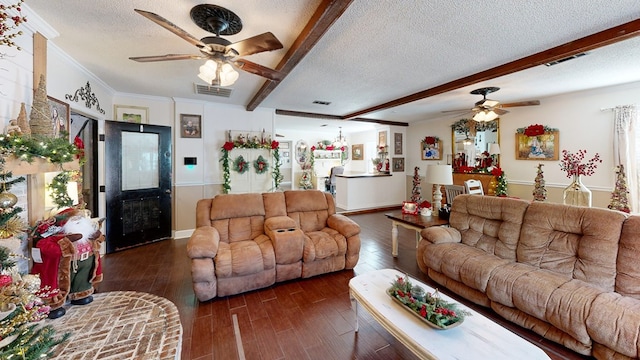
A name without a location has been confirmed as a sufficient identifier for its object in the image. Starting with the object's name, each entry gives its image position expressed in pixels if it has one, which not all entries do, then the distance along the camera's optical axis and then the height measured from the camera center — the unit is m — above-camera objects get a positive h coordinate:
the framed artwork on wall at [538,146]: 4.51 +0.57
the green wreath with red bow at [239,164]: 4.98 +0.25
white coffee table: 1.28 -0.92
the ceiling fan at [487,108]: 3.82 +1.06
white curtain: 3.68 +0.46
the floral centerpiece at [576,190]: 2.73 -0.16
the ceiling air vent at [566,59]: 2.69 +1.34
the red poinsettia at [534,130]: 4.61 +0.88
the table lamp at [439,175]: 3.39 +0.01
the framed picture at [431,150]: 6.53 +0.70
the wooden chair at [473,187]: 4.30 -0.20
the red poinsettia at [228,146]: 4.76 +0.59
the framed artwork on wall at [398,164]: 7.45 +0.37
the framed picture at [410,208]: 3.70 -0.49
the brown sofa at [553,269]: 1.66 -0.83
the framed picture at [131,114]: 4.16 +1.09
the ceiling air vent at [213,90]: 3.81 +1.39
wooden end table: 3.16 -0.61
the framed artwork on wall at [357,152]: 9.77 +1.00
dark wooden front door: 3.77 -0.12
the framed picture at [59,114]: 2.46 +0.66
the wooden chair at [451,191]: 4.45 -0.29
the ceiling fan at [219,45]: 1.87 +1.02
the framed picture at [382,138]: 7.59 +1.20
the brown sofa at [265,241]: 2.46 -0.76
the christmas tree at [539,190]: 3.21 -0.19
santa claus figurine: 1.87 -0.65
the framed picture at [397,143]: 7.41 +1.00
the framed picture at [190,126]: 4.60 +0.96
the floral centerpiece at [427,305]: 1.46 -0.83
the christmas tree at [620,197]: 2.59 -0.23
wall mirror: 5.44 +0.87
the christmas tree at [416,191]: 4.08 -0.26
